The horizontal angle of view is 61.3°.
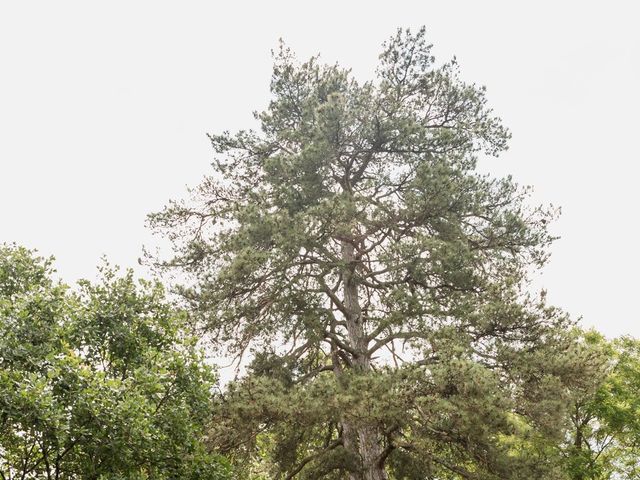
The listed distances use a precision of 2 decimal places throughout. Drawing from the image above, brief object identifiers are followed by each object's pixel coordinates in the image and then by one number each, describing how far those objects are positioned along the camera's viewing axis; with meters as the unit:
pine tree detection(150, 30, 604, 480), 9.15
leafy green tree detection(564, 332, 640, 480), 15.28
